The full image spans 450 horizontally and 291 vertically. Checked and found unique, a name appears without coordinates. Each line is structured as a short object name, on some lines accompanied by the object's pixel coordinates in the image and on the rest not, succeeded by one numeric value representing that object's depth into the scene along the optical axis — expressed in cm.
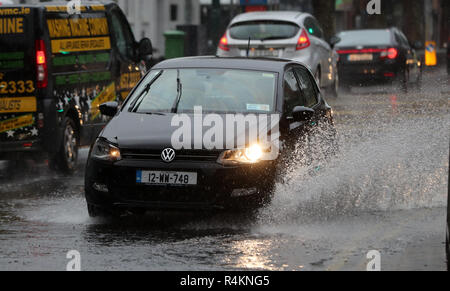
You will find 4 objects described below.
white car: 2239
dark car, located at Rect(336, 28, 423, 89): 2809
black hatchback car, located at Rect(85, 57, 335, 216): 949
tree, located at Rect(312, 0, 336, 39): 3800
